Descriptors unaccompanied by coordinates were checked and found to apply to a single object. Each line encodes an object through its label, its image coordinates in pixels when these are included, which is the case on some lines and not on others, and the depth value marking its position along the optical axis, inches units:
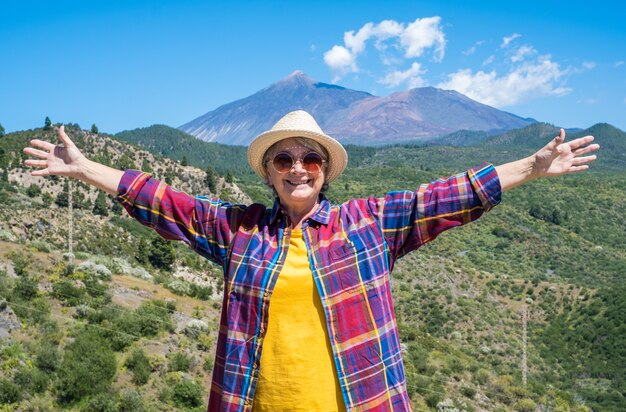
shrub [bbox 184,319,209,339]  342.6
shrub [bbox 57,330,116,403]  228.5
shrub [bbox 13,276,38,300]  320.6
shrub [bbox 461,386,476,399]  433.7
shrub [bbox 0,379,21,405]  209.6
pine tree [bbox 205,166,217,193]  2004.3
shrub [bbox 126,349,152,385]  259.3
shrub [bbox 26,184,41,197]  1322.6
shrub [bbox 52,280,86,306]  336.7
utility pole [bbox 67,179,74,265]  511.0
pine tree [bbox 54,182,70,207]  1334.9
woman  72.6
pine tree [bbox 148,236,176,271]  919.0
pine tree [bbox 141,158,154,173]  1926.2
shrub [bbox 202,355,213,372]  301.6
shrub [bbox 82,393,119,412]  221.1
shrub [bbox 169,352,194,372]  283.7
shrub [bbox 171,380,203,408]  255.4
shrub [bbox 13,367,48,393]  222.2
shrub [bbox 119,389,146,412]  227.5
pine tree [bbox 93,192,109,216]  1387.8
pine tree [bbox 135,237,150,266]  915.4
